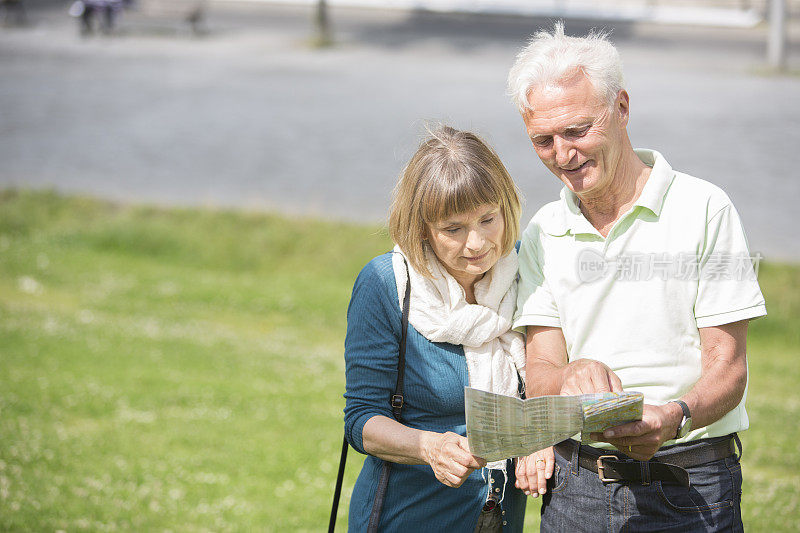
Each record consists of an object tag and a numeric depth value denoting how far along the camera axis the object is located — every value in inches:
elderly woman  190.5
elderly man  177.2
